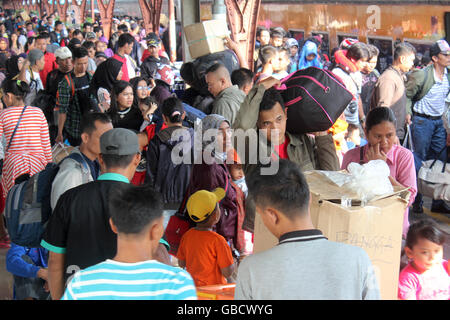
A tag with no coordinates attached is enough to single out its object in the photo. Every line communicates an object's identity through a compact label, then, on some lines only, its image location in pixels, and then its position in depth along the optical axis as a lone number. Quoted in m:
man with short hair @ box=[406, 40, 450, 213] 7.46
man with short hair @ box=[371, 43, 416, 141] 7.19
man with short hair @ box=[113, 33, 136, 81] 9.02
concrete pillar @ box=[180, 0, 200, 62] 11.31
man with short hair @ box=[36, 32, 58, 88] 10.55
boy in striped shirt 2.19
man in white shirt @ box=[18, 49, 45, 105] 8.76
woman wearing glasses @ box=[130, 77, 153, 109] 7.19
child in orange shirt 4.34
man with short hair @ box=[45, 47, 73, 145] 8.07
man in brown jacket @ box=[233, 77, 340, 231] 3.89
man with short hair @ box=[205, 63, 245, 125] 5.85
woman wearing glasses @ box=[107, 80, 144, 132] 6.74
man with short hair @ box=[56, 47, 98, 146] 7.65
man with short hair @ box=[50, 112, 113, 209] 3.60
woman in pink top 4.00
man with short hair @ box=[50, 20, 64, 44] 21.30
